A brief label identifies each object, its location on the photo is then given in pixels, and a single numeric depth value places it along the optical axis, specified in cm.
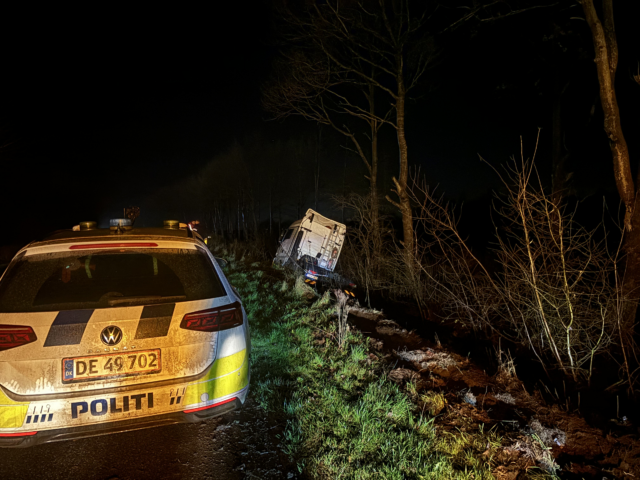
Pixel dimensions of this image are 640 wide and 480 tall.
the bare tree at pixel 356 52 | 896
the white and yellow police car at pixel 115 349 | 213
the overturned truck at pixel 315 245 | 1171
